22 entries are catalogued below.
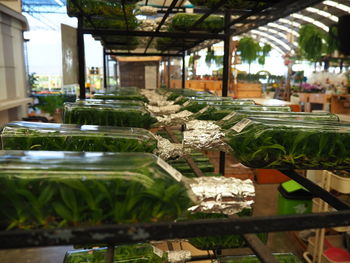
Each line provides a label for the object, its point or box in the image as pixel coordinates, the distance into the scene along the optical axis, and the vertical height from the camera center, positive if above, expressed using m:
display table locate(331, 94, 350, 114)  4.64 -0.28
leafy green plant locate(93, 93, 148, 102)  1.84 -0.08
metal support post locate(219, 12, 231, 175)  1.63 +0.11
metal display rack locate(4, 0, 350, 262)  0.46 -0.23
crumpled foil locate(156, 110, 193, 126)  1.27 -0.15
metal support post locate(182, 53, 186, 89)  3.21 +0.14
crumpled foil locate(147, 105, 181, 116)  1.45 -0.12
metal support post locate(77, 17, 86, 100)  1.63 +0.13
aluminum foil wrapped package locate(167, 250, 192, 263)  0.92 -0.51
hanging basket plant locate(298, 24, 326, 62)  5.33 +0.75
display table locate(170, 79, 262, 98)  4.28 -0.08
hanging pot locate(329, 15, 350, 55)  0.70 +0.12
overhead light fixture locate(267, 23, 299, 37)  19.11 +3.60
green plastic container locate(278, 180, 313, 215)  2.56 -0.94
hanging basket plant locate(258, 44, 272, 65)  5.35 +0.55
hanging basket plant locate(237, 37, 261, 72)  4.86 +0.55
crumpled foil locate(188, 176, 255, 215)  0.62 -0.22
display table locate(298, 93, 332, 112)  5.05 -0.24
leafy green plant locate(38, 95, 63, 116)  5.23 -0.37
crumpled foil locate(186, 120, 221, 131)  1.01 -0.14
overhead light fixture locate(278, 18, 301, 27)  16.08 +3.30
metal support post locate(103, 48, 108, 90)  3.56 +0.15
